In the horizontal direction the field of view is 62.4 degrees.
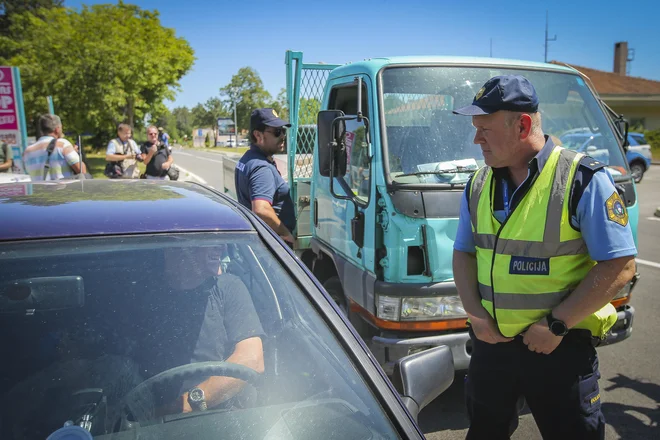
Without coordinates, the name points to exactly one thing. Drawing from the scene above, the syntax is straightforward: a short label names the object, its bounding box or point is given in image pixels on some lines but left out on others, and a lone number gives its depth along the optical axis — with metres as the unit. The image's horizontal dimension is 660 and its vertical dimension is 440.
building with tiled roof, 39.69
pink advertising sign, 9.39
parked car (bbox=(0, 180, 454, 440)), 1.50
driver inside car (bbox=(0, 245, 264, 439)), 1.50
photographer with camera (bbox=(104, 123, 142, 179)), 8.70
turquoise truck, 3.08
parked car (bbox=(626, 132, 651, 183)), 18.59
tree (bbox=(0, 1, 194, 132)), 22.70
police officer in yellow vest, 1.99
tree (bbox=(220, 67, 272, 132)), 56.27
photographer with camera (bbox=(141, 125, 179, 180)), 8.09
